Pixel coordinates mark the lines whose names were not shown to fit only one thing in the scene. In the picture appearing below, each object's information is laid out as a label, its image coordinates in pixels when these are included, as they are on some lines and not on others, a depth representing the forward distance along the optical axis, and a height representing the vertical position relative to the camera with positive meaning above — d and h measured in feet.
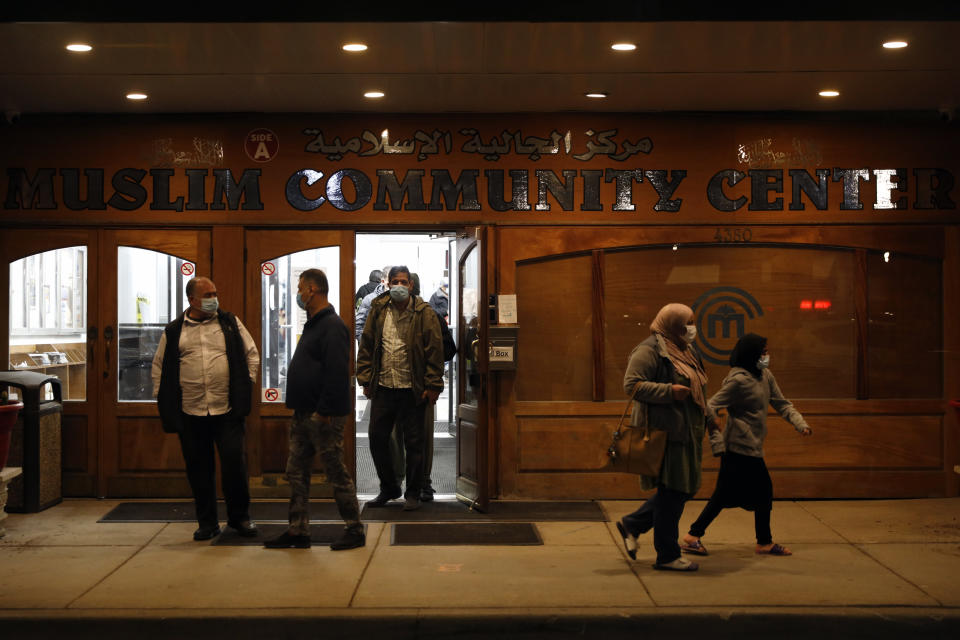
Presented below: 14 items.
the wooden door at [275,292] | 28.45 +1.03
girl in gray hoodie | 21.75 -2.17
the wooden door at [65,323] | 28.37 +0.20
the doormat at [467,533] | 23.76 -4.93
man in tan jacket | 26.94 -1.08
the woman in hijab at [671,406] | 19.90 -1.57
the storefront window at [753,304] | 28.58 +0.63
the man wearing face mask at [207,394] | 23.49 -1.49
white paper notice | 27.61 +0.53
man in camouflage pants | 22.18 -1.70
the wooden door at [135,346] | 28.37 -0.45
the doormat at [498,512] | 26.20 -4.85
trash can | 26.32 -3.03
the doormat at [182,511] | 26.12 -4.79
